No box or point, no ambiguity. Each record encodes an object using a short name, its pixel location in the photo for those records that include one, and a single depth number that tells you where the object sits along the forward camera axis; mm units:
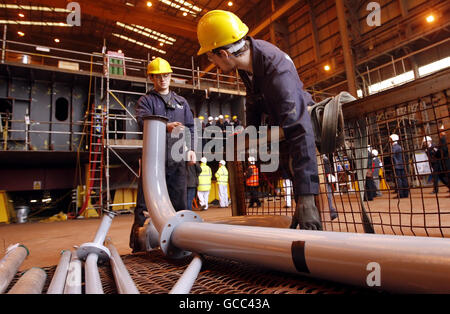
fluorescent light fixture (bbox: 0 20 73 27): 15133
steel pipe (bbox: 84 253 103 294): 788
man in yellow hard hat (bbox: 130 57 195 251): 2242
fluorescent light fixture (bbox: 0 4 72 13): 13642
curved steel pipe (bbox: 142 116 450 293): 621
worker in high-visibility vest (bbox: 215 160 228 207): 9211
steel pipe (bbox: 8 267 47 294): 829
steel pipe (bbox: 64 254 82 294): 807
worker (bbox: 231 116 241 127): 10755
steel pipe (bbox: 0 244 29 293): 952
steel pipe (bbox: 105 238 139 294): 783
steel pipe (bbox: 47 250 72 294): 809
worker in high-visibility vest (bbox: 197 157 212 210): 8664
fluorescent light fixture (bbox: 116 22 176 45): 16841
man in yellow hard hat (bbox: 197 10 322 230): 1306
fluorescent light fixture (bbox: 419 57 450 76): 11258
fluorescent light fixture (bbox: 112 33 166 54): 17989
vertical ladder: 8023
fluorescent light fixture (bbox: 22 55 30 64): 8891
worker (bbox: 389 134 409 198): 6828
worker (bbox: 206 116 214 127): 10234
